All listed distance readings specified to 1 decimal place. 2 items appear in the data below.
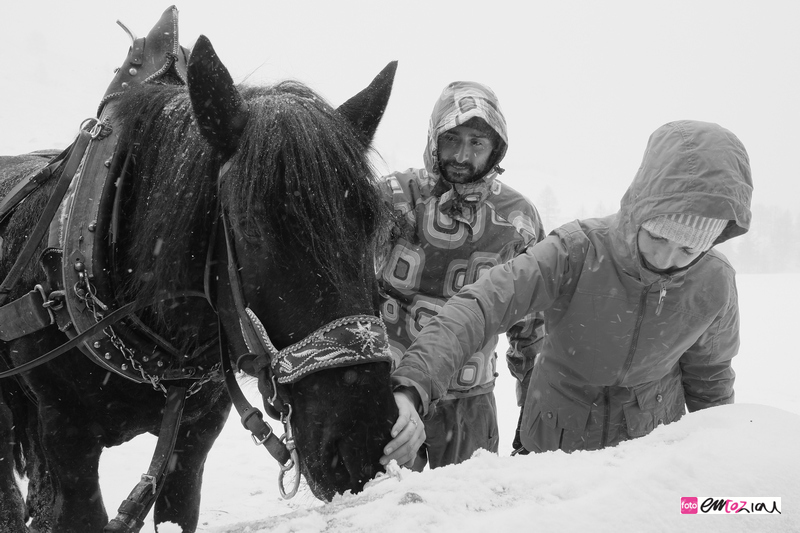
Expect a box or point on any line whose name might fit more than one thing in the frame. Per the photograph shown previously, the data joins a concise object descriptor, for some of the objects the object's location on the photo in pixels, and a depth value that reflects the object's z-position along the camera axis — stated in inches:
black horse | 53.4
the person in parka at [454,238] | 99.6
